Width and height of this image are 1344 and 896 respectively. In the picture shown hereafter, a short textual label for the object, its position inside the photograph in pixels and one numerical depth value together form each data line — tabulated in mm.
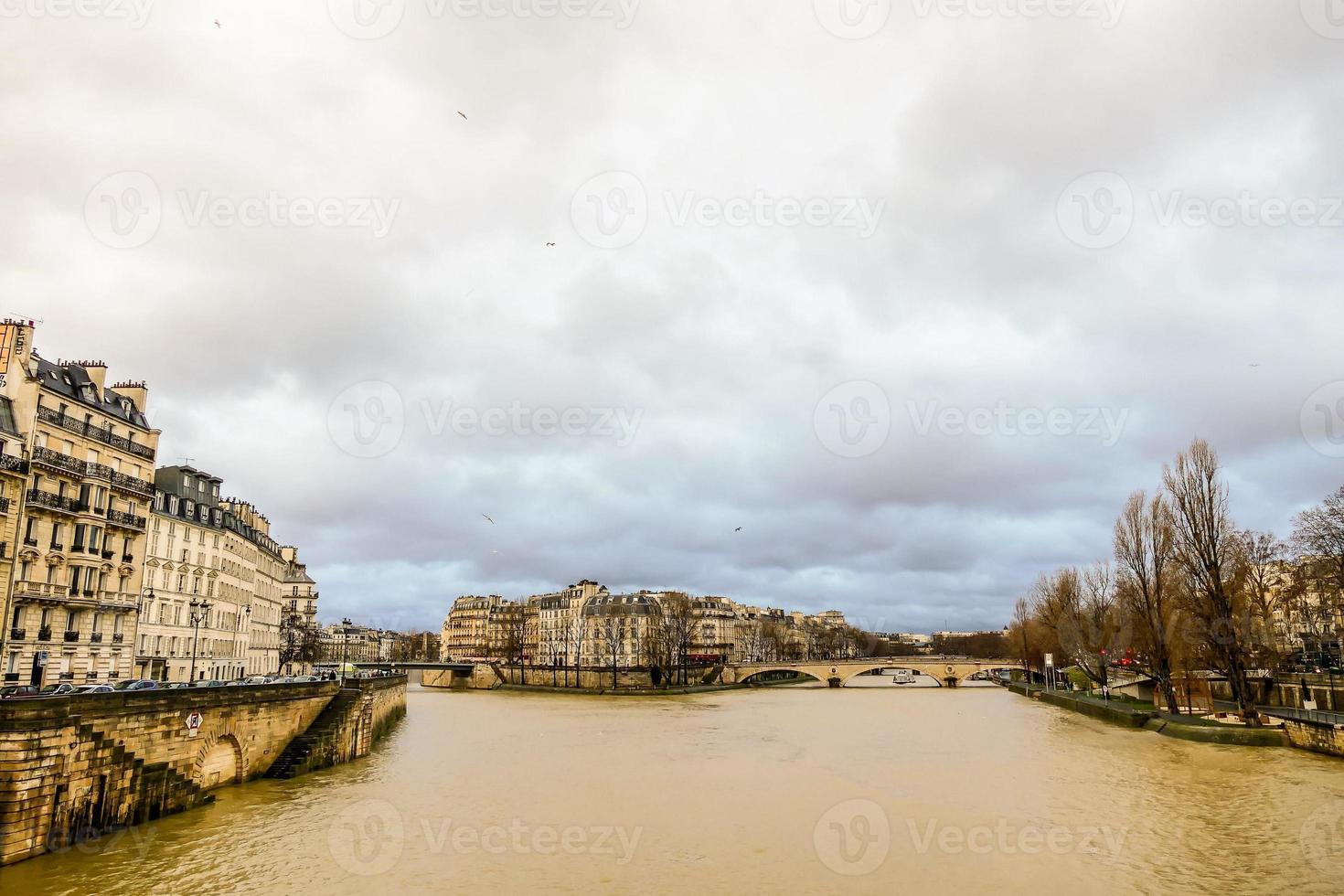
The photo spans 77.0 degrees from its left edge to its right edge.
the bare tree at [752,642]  166875
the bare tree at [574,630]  145750
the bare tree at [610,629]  128150
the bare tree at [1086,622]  71750
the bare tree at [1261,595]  49688
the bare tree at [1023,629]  102438
